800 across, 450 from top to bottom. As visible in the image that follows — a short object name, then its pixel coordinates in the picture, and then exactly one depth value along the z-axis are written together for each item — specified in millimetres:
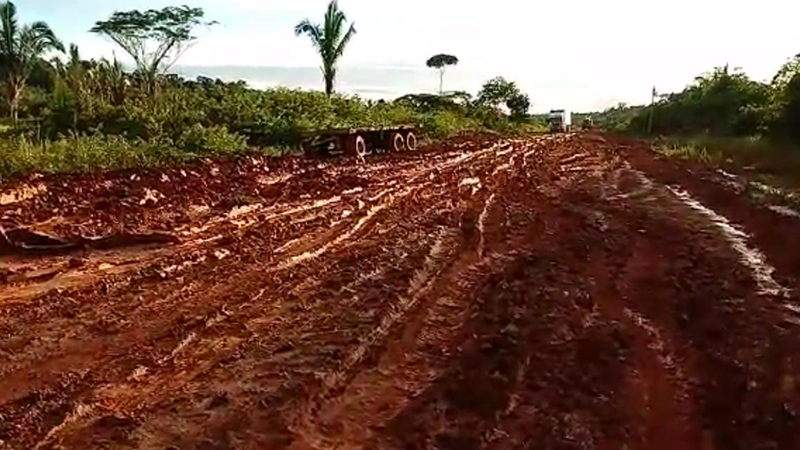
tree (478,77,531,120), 65000
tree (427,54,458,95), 65500
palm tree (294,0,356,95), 37344
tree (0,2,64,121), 31531
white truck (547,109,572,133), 60231
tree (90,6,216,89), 30656
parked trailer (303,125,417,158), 24797
